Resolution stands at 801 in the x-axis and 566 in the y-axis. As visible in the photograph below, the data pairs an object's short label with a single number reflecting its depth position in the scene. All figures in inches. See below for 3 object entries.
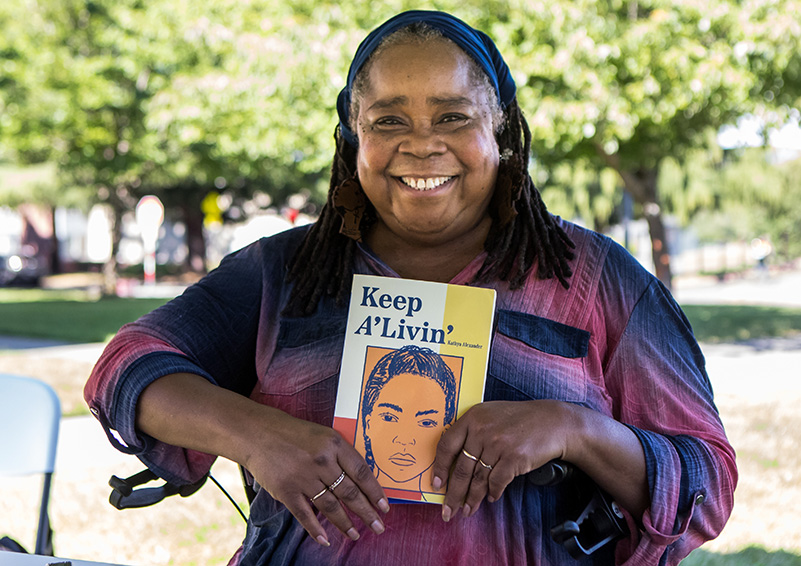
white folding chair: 107.3
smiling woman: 58.2
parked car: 1136.8
